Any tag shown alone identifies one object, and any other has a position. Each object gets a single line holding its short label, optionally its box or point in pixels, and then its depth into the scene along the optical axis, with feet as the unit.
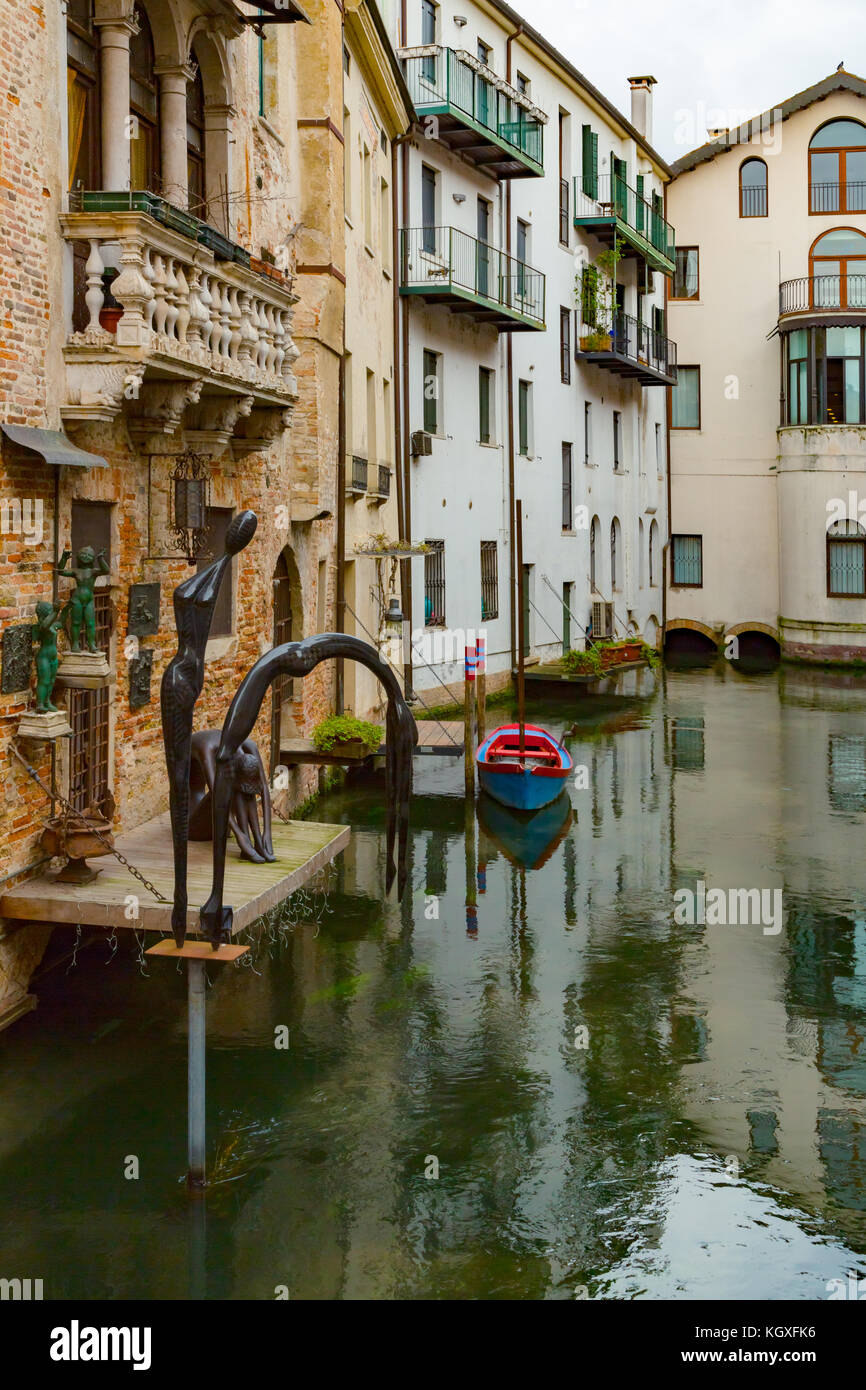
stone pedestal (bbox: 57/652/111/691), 34.58
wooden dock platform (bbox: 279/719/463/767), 59.93
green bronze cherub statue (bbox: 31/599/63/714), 33.99
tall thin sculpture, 27.84
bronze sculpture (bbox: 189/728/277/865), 38.09
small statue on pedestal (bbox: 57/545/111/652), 34.60
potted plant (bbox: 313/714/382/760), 60.90
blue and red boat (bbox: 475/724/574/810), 66.74
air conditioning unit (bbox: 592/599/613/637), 125.49
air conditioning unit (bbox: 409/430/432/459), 84.74
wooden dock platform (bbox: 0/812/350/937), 32.91
